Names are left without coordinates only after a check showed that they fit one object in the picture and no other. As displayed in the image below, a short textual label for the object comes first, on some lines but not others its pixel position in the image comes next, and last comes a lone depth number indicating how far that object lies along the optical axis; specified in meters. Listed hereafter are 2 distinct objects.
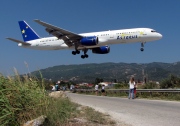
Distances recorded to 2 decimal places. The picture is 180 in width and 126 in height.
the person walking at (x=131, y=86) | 20.46
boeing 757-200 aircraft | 36.81
